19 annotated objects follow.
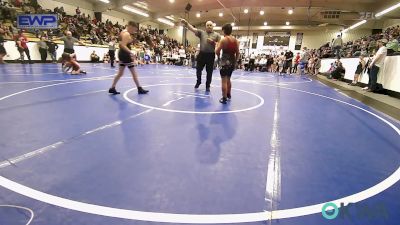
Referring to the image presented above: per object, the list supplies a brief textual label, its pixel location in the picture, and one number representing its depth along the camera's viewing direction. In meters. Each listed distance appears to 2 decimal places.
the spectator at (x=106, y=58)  21.86
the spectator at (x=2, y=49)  13.49
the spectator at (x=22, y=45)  14.36
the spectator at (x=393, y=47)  9.04
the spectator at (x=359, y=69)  11.02
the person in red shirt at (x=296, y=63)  21.93
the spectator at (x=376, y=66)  8.57
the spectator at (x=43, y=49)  15.91
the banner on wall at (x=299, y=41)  38.16
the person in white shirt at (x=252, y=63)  23.13
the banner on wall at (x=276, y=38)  38.66
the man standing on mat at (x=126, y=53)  5.95
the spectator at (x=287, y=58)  19.86
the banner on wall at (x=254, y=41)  40.91
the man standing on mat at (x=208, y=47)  7.23
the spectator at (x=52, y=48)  16.25
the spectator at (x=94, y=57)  20.30
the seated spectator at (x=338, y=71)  14.45
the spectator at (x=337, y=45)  17.15
